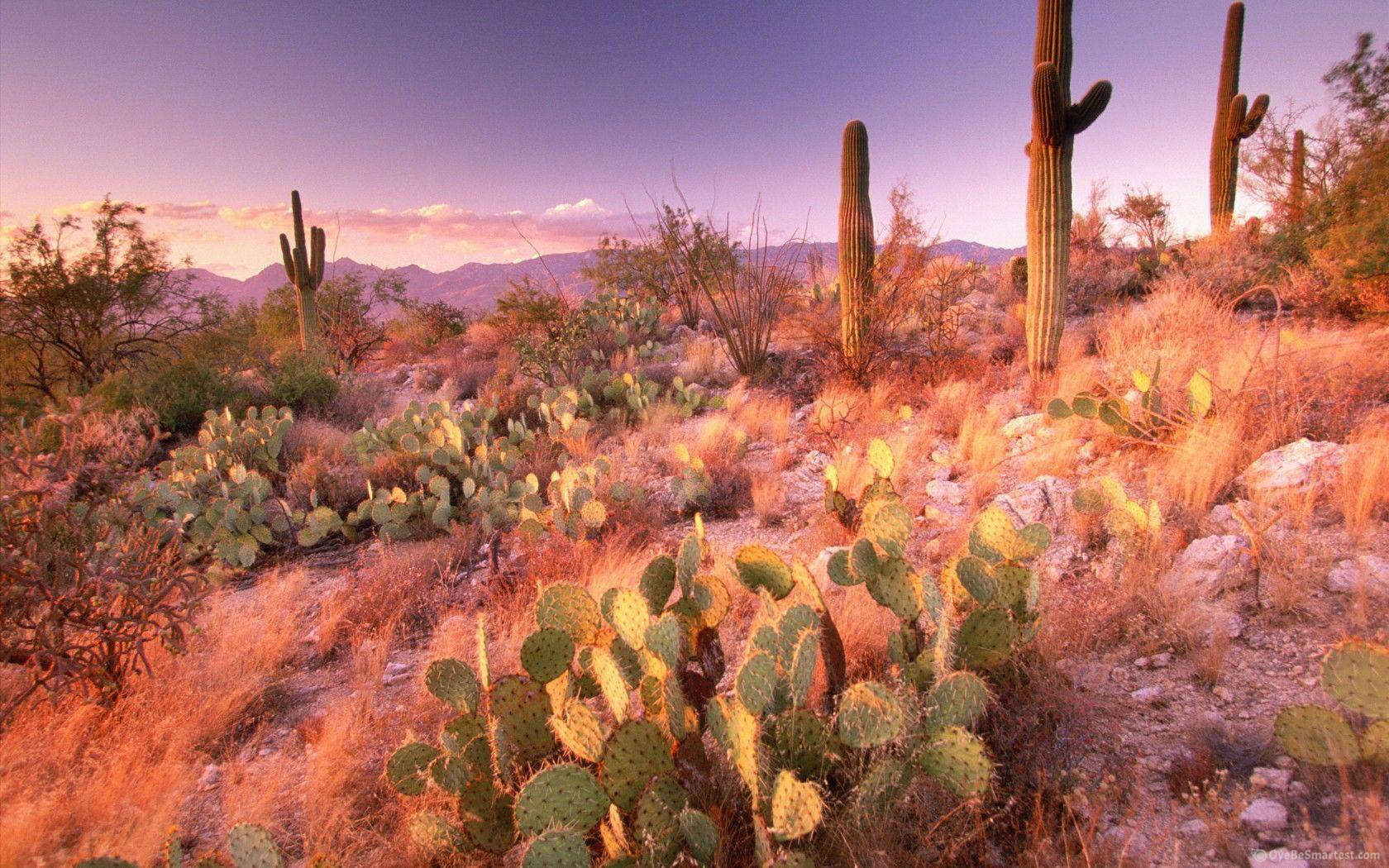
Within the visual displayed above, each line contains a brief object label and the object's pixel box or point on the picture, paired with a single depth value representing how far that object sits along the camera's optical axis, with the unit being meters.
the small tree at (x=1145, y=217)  14.23
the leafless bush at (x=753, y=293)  9.04
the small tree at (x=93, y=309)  10.23
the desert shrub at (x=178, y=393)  7.84
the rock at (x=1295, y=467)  3.38
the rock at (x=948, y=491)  4.58
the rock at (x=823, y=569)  3.42
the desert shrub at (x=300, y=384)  8.77
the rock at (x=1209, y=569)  2.71
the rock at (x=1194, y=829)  1.68
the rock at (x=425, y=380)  11.03
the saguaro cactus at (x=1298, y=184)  10.91
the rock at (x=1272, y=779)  1.74
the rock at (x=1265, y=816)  1.64
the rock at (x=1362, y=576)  2.47
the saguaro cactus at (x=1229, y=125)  12.01
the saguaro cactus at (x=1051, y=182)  6.61
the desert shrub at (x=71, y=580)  2.47
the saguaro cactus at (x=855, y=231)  8.40
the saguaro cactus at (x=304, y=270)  12.67
